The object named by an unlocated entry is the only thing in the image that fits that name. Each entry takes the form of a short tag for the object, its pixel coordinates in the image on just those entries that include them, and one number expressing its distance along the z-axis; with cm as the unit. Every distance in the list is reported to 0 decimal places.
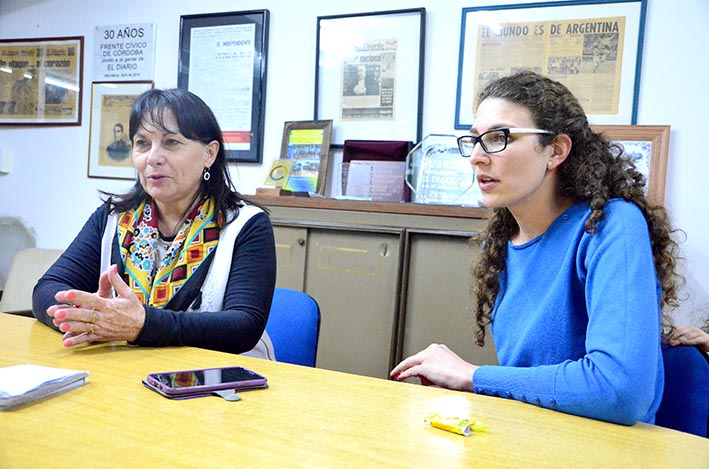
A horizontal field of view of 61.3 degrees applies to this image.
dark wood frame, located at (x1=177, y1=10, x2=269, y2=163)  333
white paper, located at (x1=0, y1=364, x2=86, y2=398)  87
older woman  149
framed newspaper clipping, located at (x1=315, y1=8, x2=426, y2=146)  302
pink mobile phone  96
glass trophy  280
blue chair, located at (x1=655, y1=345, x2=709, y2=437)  112
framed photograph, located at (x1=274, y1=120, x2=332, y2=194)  312
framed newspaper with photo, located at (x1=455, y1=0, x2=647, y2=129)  266
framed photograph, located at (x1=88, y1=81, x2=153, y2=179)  370
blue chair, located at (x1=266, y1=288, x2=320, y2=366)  160
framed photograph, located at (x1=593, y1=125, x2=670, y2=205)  257
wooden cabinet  249
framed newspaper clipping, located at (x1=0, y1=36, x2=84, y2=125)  384
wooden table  74
